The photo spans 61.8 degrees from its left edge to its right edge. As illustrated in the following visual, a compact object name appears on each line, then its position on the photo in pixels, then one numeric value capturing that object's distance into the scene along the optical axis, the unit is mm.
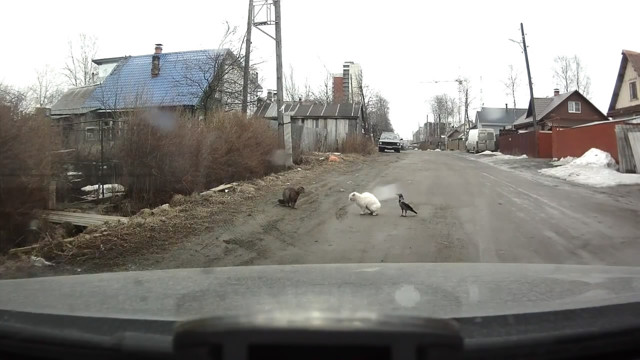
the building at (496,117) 83250
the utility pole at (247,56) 20672
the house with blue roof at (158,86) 12844
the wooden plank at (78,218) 9219
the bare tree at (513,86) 70644
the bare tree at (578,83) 82438
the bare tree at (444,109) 109688
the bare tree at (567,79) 82750
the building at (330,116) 41062
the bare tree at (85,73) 56531
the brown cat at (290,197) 11461
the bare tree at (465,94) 80700
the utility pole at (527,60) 38878
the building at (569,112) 53156
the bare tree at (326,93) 57188
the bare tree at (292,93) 57725
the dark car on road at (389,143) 44812
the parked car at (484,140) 51688
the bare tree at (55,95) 40038
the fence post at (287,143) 19234
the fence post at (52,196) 9570
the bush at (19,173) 8275
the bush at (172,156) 11820
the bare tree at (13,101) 8620
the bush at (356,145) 33622
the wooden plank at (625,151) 18594
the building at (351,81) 55438
